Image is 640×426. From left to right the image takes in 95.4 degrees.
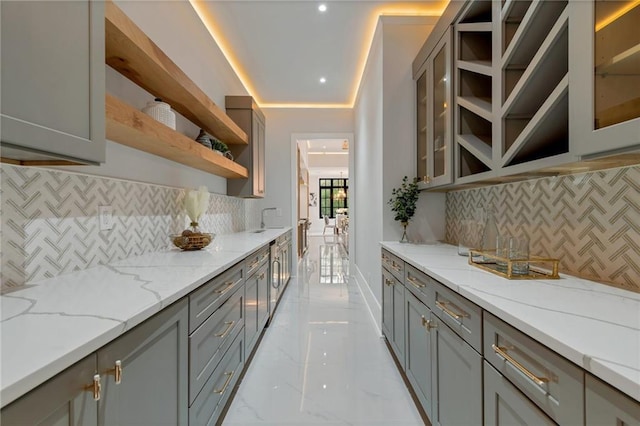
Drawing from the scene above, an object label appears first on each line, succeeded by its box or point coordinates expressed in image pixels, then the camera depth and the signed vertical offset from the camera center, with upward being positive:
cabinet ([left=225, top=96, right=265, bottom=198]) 3.66 +0.85
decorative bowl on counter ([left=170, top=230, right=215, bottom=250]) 2.08 -0.19
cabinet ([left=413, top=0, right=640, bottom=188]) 0.90 +0.53
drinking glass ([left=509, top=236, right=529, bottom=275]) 1.31 -0.18
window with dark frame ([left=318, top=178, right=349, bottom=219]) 15.40 +0.96
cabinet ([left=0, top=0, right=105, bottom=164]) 0.75 +0.39
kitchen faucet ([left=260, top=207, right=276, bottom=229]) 4.80 -0.01
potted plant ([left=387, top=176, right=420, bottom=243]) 2.56 +0.09
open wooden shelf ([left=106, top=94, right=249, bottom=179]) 1.31 +0.43
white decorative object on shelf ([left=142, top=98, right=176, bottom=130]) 1.79 +0.63
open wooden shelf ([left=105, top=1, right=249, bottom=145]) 1.32 +0.84
